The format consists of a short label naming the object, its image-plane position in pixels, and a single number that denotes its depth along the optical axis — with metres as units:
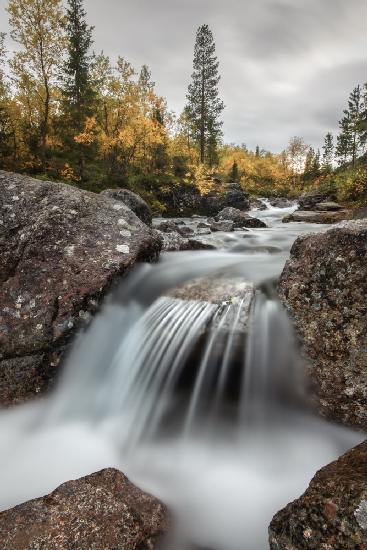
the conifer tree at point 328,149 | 82.12
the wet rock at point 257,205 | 32.89
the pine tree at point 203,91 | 40.41
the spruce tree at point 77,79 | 25.16
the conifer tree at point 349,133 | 59.51
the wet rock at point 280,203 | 36.46
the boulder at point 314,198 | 21.57
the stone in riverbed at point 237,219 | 16.18
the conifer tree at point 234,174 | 49.48
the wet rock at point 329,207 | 17.08
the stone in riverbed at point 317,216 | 14.80
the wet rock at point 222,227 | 13.32
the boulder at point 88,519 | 1.99
